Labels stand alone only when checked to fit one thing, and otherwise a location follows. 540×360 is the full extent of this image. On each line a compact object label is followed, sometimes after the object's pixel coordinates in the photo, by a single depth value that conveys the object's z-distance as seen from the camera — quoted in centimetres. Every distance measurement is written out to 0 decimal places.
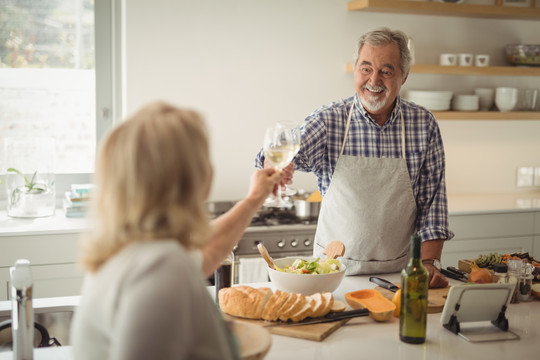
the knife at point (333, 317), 174
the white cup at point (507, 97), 438
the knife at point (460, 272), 229
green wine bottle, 164
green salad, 197
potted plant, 346
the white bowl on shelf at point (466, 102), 431
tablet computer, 174
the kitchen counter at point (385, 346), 159
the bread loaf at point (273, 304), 174
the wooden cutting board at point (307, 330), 167
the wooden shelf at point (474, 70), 409
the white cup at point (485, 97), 443
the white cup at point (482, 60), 429
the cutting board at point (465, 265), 236
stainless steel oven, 347
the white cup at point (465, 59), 425
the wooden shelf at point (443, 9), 396
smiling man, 252
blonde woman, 90
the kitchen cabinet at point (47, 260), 314
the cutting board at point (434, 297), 193
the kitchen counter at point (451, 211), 319
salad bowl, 192
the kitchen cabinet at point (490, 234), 393
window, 372
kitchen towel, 340
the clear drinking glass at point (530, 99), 461
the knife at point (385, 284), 206
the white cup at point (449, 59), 423
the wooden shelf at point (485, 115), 420
